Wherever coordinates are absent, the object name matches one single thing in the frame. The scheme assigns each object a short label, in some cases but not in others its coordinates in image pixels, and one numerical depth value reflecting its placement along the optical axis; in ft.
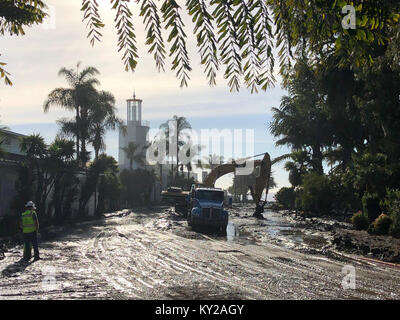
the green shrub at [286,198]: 179.77
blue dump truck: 83.10
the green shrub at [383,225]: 67.36
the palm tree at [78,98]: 128.98
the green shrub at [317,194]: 118.73
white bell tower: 313.32
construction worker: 44.93
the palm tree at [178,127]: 234.58
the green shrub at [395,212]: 60.70
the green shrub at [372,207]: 79.61
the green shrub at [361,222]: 79.79
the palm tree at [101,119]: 135.44
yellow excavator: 120.57
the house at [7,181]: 79.25
